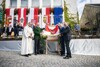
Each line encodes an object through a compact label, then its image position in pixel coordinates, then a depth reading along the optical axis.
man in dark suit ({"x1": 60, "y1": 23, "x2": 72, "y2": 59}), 4.23
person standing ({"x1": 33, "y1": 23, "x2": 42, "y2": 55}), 4.76
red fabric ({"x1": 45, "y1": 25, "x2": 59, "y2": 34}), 5.39
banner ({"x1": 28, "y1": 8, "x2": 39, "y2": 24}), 7.39
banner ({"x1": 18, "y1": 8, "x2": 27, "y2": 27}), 7.47
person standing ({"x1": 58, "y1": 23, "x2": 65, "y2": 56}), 4.48
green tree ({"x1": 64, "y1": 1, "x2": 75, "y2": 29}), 7.16
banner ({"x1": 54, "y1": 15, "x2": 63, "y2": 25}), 7.16
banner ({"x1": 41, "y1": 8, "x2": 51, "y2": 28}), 7.31
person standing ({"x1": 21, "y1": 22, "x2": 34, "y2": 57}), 4.57
